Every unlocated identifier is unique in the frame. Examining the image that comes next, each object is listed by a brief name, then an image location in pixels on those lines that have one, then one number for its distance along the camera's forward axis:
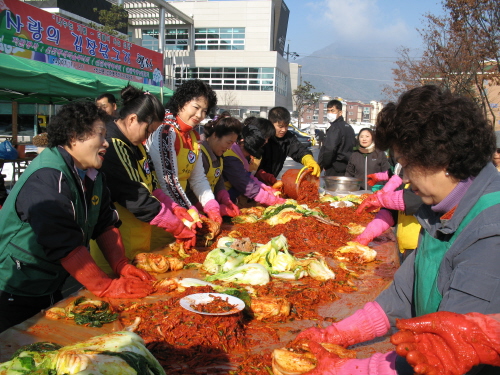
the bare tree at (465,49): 12.78
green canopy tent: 8.02
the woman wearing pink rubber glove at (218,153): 4.38
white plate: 2.01
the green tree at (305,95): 60.41
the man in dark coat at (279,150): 6.25
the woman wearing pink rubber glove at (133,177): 3.04
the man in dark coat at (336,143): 7.67
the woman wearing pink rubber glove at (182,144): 3.68
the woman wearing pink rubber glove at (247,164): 5.17
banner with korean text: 10.82
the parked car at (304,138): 31.29
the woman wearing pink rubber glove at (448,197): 1.37
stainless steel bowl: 6.62
